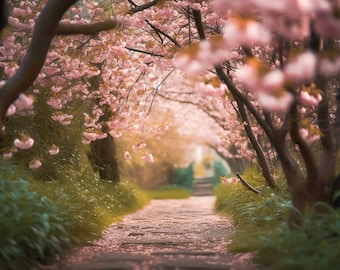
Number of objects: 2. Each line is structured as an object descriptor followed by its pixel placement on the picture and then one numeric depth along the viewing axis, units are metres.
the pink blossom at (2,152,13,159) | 14.20
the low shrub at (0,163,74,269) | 9.23
